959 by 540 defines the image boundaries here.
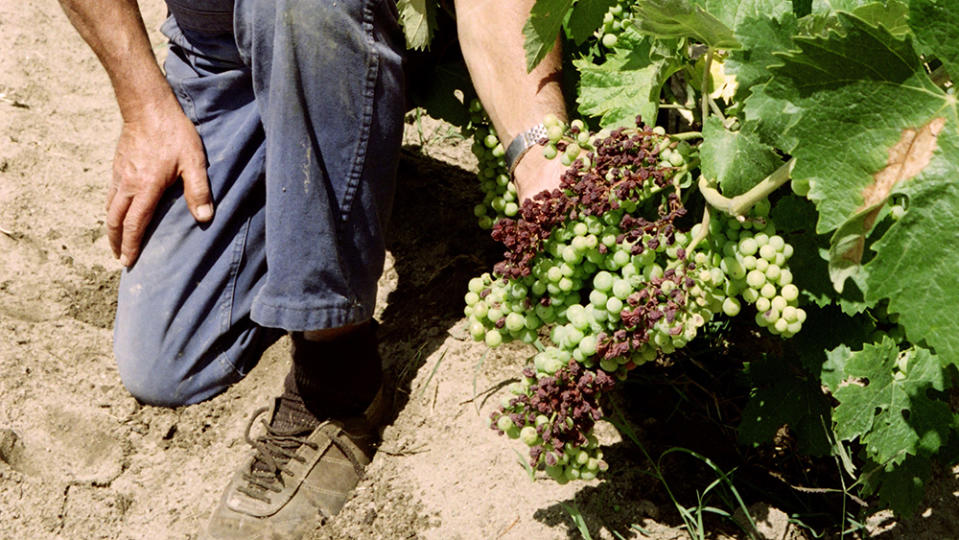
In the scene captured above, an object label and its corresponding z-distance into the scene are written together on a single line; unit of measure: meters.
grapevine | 1.19
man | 2.12
